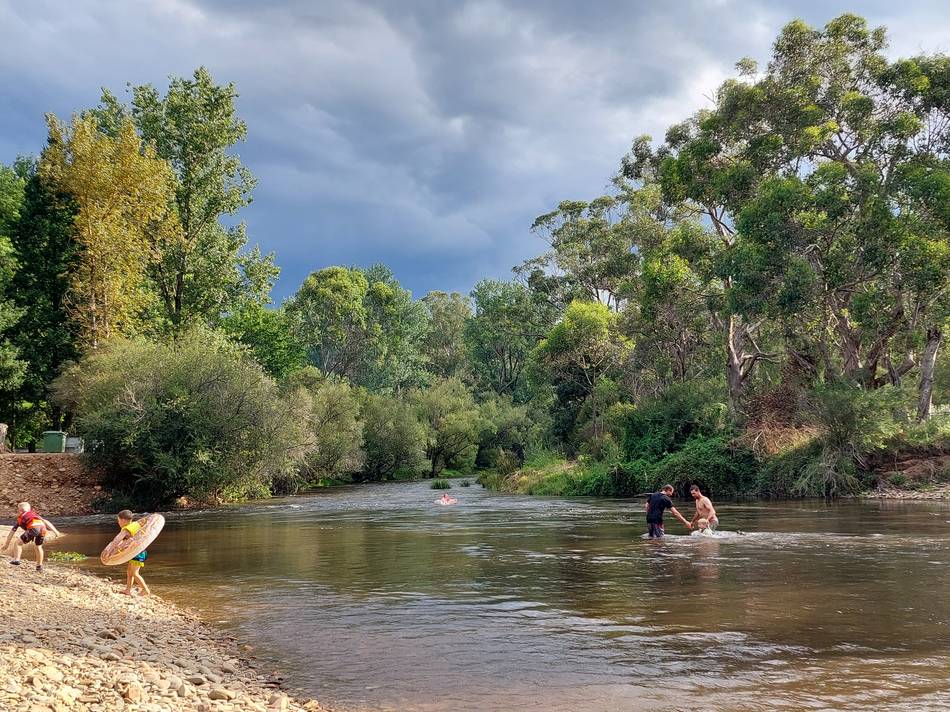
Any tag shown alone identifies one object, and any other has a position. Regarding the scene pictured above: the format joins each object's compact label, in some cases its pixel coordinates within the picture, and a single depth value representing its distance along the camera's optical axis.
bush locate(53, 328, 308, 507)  35.88
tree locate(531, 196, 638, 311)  61.94
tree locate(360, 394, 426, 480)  72.75
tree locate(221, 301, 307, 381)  55.56
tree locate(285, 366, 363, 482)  61.22
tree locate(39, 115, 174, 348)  41.62
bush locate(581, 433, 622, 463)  45.05
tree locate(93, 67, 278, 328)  46.12
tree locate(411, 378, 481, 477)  79.88
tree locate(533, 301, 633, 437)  51.78
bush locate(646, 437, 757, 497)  37.78
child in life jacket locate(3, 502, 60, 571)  16.42
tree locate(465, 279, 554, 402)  95.81
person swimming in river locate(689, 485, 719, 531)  21.69
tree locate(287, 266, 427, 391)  82.69
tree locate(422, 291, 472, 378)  116.94
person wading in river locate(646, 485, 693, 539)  20.47
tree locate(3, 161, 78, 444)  45.50
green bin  40.28
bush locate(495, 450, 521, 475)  56.38
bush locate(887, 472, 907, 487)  33.12
